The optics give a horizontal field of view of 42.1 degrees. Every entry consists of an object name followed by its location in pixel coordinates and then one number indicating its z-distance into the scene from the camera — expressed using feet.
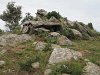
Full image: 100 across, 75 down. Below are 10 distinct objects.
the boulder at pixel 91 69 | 24.42
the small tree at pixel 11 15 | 64.68
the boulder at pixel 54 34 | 34.03
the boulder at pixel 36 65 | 26.14
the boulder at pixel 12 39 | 32.81
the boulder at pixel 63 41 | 32.36
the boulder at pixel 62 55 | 26.63
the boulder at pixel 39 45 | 30.13
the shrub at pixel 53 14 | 41.87
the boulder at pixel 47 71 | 24.76
